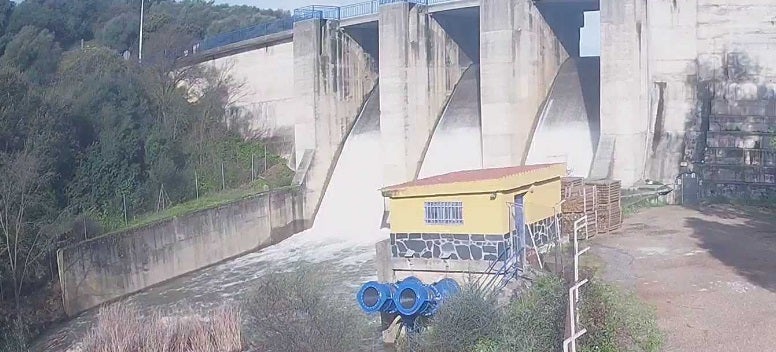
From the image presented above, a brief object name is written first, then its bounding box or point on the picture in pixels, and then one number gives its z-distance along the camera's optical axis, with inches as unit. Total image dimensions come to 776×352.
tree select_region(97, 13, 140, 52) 1859.0
